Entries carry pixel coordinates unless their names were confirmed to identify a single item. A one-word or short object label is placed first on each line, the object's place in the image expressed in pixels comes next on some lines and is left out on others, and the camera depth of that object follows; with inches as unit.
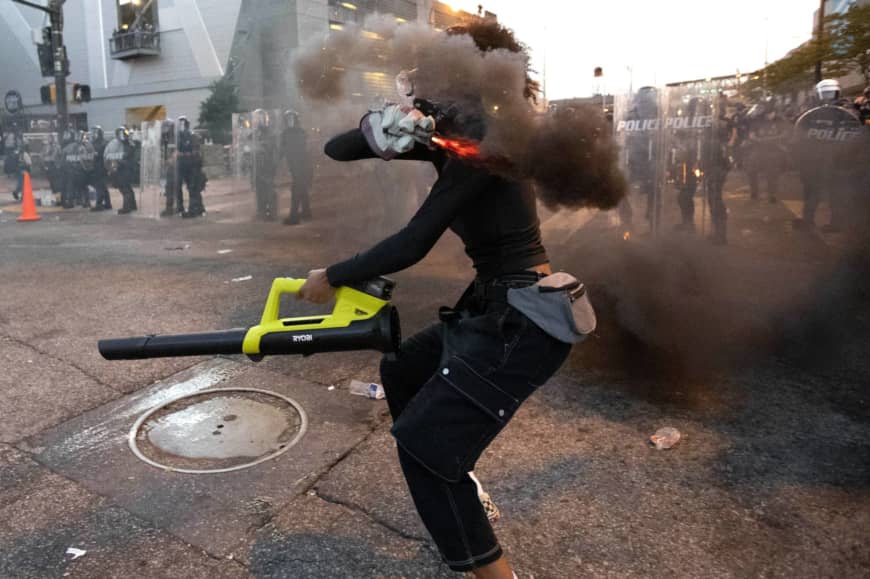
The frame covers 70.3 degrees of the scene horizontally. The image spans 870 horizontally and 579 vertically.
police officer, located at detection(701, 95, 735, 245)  291.0
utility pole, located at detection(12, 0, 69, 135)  562.3
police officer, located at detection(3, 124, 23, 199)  836.0
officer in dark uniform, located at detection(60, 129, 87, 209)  558.2
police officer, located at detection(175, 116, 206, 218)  465.1
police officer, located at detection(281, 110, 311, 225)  400.5
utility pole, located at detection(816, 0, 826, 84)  301.5
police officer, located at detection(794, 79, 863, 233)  259.6
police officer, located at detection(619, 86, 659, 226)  310.7
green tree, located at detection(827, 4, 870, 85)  273.5
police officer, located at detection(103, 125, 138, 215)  507.5
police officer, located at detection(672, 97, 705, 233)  299.4
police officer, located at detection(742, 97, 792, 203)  289.3
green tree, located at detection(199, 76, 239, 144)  765.3
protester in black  65.9
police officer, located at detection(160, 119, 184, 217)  469.7
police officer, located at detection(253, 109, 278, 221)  426.3
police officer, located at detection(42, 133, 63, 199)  601.8
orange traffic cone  485.7
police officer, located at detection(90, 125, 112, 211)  536.1
